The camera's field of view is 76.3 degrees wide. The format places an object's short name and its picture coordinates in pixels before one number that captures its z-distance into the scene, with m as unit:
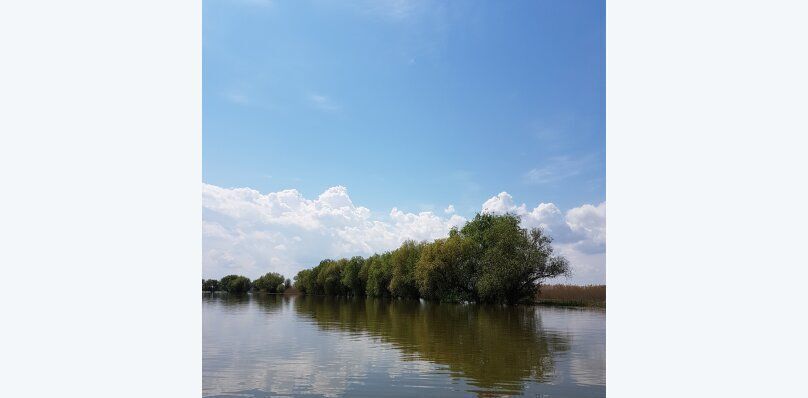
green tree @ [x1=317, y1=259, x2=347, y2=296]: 74.62
